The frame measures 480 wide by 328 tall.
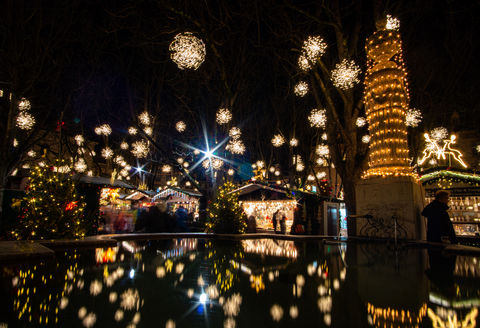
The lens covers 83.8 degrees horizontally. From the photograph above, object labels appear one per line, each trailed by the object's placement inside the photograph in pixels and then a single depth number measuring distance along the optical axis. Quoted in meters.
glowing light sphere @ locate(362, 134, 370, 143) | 12.53
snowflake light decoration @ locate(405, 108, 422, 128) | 14.21
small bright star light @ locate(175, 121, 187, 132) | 15.98
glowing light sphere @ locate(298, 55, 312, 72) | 12.43
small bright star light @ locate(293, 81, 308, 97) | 12.86
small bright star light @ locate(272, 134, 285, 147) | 18.53
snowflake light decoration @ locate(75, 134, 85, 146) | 21.41
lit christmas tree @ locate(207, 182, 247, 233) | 13.35
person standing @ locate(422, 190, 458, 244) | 7.00
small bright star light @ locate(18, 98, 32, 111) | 14.49
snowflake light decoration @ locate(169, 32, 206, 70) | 9.63
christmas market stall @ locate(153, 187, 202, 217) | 22.88
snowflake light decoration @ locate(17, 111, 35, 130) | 14.81
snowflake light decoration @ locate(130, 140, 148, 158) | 18.11
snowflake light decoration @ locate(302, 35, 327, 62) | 9.64
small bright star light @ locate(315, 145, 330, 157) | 22.87
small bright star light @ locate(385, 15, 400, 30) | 10.58
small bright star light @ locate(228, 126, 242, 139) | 16.65
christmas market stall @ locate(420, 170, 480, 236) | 14.73
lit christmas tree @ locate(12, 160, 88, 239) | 8.42
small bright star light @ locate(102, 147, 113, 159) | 21.83
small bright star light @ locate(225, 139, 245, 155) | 16.89
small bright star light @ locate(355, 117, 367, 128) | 13.88
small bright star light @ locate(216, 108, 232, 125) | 14.15
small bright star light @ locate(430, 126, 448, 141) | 18.91
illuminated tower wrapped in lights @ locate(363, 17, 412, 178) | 9.64
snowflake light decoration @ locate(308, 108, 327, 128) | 13.59
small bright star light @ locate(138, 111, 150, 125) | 17.95
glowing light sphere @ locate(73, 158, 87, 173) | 20.62
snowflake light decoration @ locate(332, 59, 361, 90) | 10.05
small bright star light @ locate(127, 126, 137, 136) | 21.25
